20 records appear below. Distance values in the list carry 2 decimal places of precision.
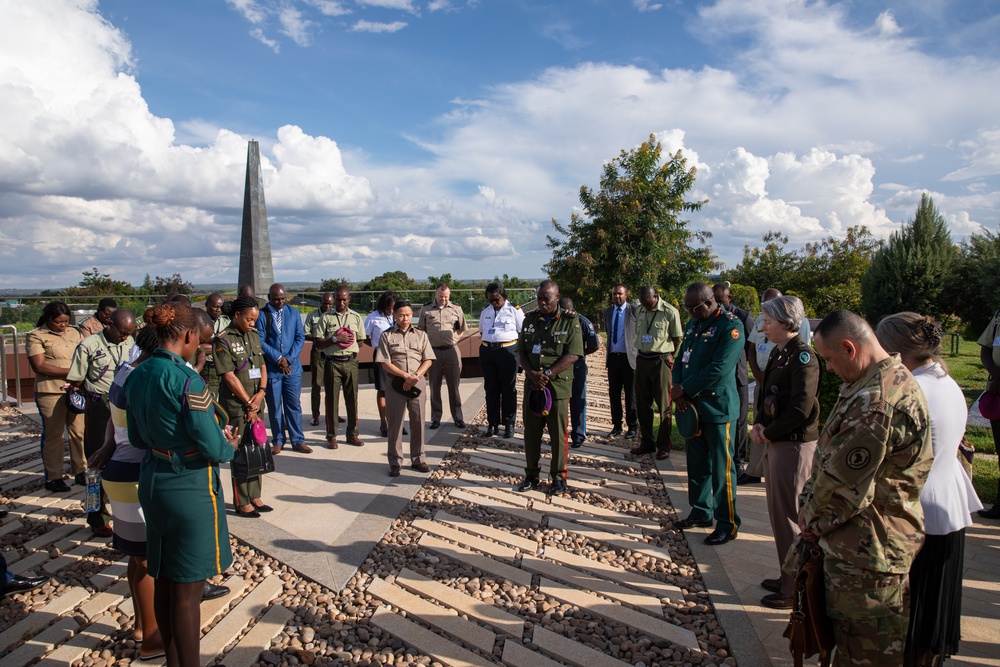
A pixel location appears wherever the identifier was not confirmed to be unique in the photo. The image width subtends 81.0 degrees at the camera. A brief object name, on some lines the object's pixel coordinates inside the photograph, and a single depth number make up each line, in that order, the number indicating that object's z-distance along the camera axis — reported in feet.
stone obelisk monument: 49.57
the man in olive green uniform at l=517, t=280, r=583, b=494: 17.70
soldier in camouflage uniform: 7.08
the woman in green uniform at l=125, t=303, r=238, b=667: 8.57
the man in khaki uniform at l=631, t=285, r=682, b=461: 21.16
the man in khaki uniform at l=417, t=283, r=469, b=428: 24.64
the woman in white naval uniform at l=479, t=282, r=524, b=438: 24.76
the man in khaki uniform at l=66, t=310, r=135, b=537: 15.89
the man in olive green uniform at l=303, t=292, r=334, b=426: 23.49
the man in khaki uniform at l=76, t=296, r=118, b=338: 18.69
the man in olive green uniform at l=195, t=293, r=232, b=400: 16.75
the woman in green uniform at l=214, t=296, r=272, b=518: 16.24
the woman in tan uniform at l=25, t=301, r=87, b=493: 17.67
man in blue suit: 21.84
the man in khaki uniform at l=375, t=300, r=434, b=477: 19.54
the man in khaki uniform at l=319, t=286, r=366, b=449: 23.21
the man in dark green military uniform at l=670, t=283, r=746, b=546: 14.44
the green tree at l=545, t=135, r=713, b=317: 46.06
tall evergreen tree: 53.26
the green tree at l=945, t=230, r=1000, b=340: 47.47
